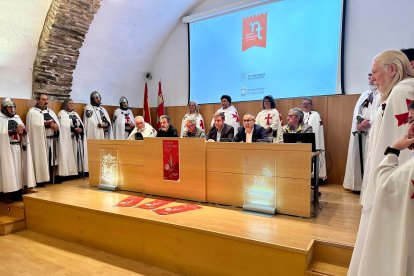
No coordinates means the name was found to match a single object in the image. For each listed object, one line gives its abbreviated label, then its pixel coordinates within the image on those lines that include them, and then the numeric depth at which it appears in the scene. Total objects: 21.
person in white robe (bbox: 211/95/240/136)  5.05
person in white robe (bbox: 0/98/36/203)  3.71
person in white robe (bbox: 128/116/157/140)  4.34
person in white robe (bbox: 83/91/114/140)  5.18
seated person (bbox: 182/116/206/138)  3.69
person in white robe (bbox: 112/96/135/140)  5.79
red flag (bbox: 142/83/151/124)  6.56
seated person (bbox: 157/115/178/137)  3.91
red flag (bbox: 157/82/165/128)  6.45
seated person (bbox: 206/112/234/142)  3.73
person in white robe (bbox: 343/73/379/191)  3.59
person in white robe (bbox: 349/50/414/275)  1.50
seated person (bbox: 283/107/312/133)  3.36
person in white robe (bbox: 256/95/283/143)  4.45
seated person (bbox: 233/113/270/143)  3.41
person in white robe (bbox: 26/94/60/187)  4.25
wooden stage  2.05
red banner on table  3.20
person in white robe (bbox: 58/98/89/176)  4.68
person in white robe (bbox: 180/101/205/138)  5.37
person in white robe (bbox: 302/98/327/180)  4.25
